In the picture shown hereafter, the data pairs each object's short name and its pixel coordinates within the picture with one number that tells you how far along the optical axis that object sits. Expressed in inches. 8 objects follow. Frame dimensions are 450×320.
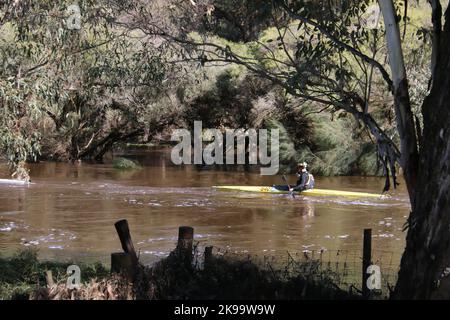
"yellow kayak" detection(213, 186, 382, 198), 1685.5
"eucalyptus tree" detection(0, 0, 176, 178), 798.5
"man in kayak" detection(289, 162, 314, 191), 1664.6
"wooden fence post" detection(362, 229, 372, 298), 562.3
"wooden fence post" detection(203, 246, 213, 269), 528.5
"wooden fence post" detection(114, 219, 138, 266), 548.1
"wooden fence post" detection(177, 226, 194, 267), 534.8
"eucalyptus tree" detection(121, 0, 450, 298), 440.8
